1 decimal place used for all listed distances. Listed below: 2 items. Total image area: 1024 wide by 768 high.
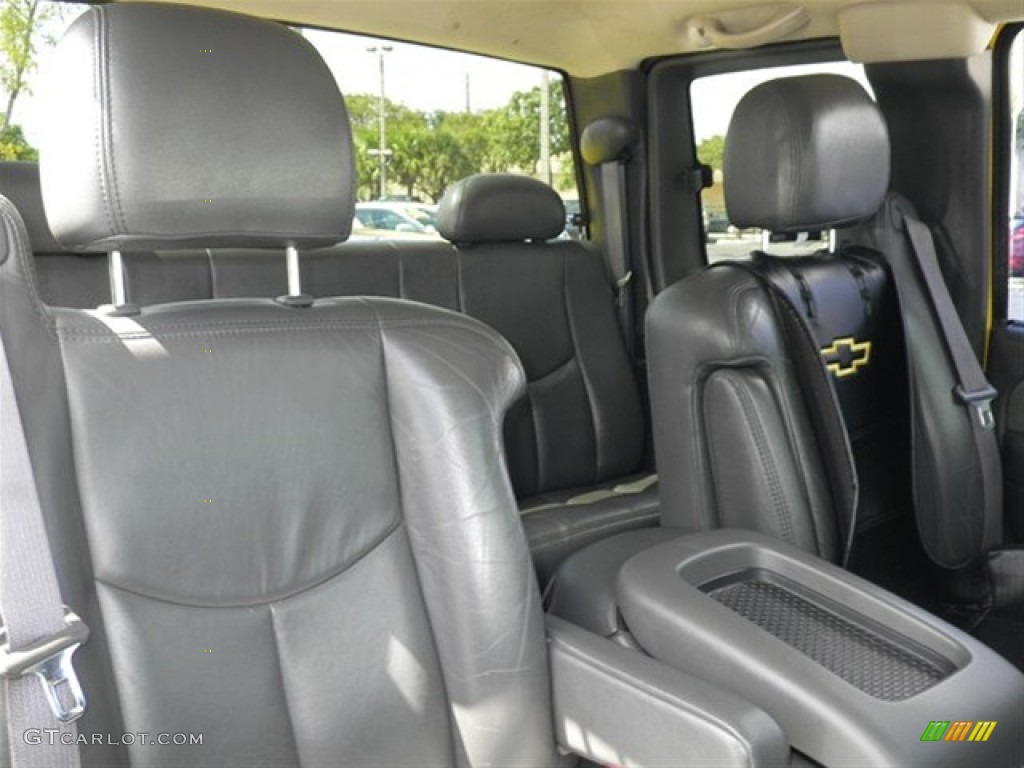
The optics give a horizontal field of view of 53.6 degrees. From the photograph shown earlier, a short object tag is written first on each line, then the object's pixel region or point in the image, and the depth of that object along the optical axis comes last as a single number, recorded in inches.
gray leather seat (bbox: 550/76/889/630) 74.4
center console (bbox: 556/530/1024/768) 47.2
